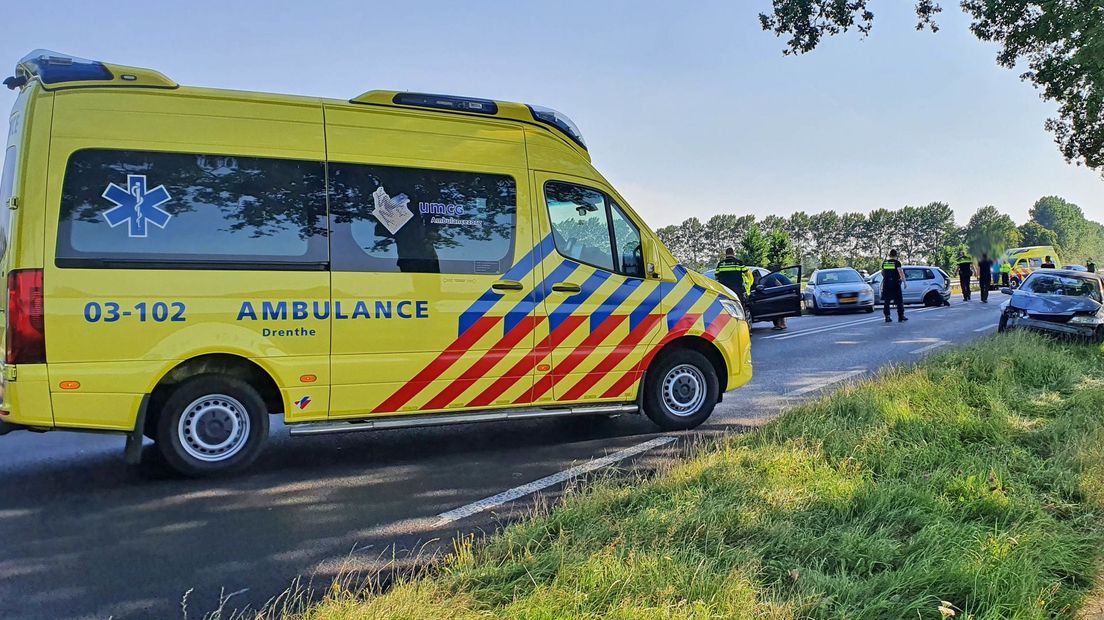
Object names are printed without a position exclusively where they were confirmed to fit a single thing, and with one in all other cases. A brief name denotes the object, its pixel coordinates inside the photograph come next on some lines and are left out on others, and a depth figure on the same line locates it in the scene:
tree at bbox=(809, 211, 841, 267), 115.25
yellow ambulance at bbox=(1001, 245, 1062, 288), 37.66
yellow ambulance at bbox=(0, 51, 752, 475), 4.64
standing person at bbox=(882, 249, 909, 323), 17.08
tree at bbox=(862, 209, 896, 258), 116.00
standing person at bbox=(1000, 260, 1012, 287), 38.25
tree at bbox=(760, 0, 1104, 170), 10.82
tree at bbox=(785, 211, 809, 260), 114.19
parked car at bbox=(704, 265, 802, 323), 16.25
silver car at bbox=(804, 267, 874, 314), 21.44
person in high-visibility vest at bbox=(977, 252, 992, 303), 27.00
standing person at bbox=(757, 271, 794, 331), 16.56
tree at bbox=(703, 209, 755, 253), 111.25
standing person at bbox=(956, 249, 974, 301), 25.49
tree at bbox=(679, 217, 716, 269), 110.06
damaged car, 11.95
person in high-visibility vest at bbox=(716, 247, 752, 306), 15.12
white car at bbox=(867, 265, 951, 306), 24.52
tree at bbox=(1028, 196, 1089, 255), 150.80
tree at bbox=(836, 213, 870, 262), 115.25
